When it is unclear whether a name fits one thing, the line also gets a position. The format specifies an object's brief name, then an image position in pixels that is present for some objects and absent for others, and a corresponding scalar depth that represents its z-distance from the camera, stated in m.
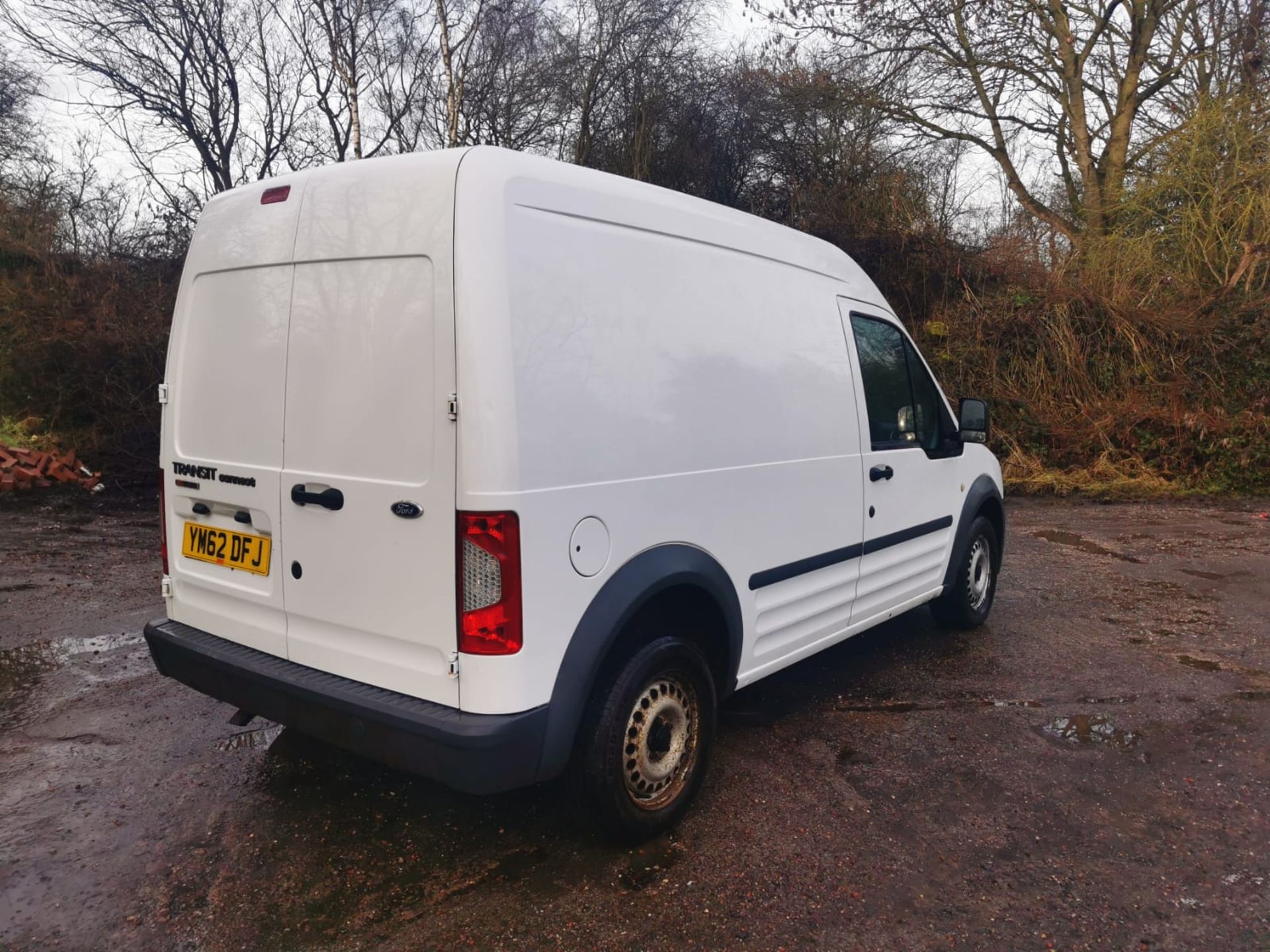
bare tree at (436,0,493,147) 17.17
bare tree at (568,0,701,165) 16.27
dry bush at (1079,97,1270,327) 12.41
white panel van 2.39
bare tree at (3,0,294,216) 15.41
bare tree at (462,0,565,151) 16.83
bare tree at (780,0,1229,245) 15.27
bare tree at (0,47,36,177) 15.58
